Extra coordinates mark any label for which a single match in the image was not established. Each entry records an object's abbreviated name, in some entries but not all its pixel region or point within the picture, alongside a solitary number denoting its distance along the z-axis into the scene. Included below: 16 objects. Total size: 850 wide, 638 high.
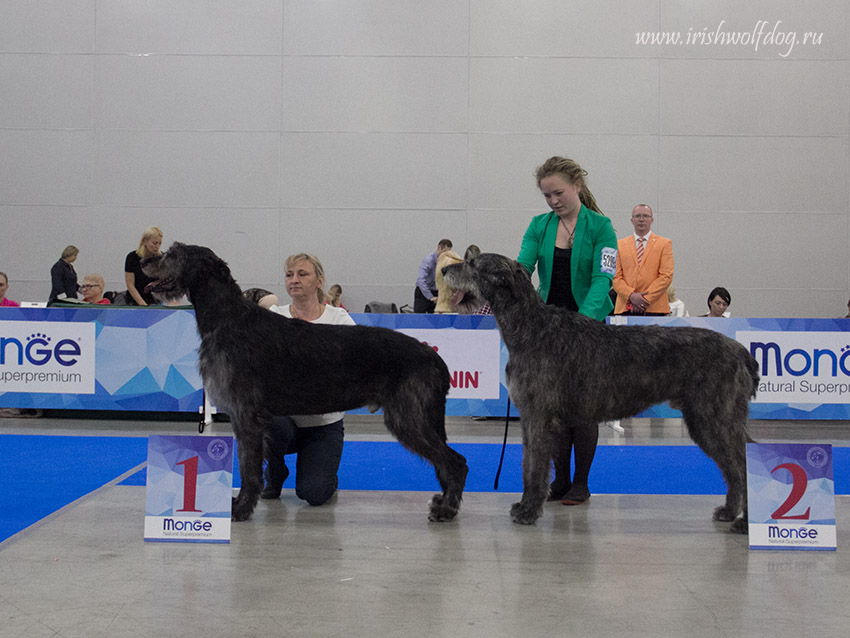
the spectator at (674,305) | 9.90
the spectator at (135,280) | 8.72
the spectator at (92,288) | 8.55
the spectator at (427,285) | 11.03
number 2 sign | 3.47
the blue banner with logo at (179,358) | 7.17
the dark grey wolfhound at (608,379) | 3.83
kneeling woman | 4.27
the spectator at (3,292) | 8.48
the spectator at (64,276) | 10.45
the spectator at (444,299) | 8.32
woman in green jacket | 4.27
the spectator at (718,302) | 9.06
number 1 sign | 3.50
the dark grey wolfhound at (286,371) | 3.79
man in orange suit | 7.29
